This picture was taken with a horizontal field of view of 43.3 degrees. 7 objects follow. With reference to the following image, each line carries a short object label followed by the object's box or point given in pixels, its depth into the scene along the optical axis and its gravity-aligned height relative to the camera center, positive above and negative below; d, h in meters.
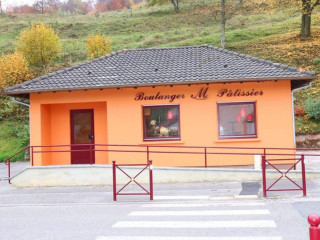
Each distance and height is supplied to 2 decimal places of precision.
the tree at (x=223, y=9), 35.88 +16.86
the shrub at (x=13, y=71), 29.84 +5.25
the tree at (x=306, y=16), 33.30 +9.94
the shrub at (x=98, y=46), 35.06 +8.08
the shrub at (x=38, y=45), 32.84 +7.76
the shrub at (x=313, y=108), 24.55 +1.41
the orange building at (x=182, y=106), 15.47 +1.12
